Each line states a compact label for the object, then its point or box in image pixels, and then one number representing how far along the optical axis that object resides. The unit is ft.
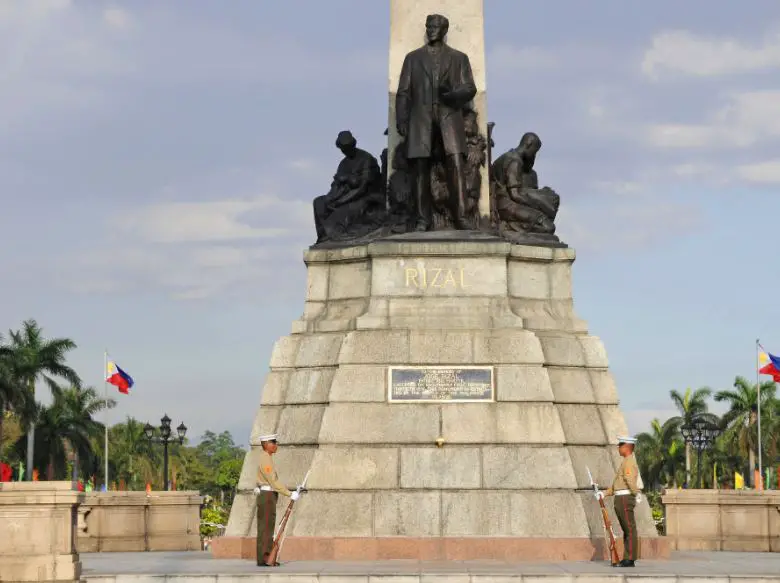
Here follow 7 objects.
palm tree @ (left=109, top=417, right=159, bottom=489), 296.92
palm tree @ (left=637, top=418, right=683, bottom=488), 294.87
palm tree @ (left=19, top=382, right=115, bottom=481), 237.45
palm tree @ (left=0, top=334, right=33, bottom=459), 217.56
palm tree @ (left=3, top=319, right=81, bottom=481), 226.17
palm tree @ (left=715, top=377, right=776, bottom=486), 261.44
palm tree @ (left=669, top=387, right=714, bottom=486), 299.44
